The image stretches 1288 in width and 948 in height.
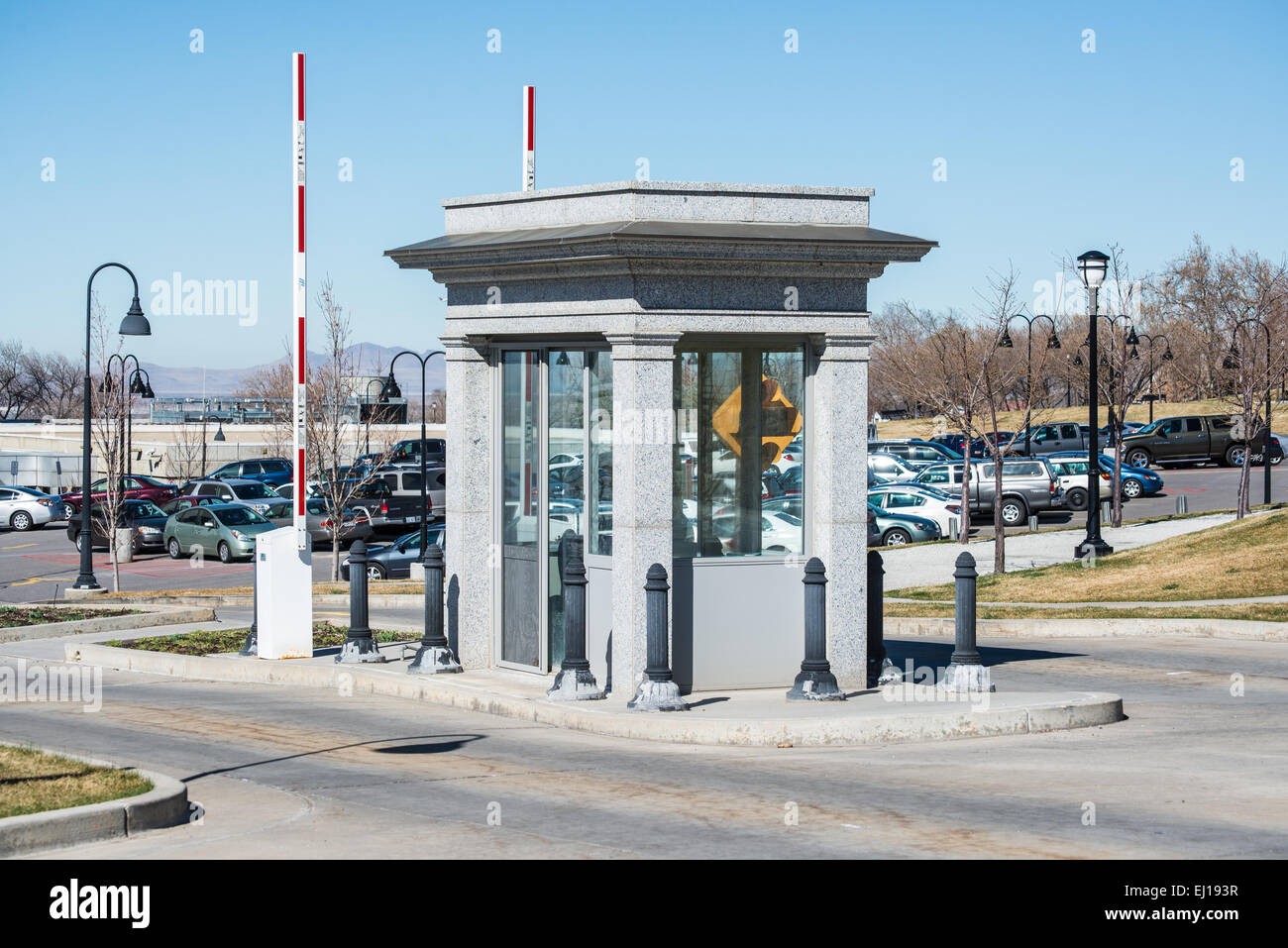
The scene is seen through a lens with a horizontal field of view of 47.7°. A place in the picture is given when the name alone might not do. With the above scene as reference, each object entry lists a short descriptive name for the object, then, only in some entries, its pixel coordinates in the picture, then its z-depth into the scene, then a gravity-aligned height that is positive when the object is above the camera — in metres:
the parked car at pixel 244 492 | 42.69 -0.41
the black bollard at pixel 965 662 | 12.02 -1.59
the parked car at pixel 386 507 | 38.88 -0.79
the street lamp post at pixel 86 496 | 23.86 -0.29
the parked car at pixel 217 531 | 35.50 -1.27
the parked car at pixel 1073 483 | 38.75 -0.30
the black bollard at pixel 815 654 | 11.66 -1.46
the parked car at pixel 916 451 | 50.28 +0.81
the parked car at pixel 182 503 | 42.69 -0.71
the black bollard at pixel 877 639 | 12.86 -1.48
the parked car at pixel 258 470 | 51.84 +0.32
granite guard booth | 11.97 +0.69
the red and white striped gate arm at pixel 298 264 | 14.12 +2.09
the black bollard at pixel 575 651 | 12.05 -1.46
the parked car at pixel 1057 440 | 53.66 +1.22
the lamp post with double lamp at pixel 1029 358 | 27.62 +2.74
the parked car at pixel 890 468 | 45.66 +0.19
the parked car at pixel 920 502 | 34.59 -0.70
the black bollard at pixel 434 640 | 13.59 -1.54
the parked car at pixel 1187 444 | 50.38 +0.97
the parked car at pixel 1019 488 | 37.44 -0.41
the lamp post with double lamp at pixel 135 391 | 35.01 +2.24
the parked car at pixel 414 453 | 49.71 +0.94
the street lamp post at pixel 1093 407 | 25.23 +1.19
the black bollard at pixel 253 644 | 15.56 -1.79
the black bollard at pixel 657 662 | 11.60 -1.50
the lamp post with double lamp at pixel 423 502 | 28.21 -0.50
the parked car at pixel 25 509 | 46.44 -0.91
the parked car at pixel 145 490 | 45.51 -0.34
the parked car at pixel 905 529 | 34.12 -1.30
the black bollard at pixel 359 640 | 14.39 -1.64
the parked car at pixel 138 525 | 37.12 -1.16
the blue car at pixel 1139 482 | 41.78 -0.31
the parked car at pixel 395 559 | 29.59 -1.67
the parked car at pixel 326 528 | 36.72 -1.21
